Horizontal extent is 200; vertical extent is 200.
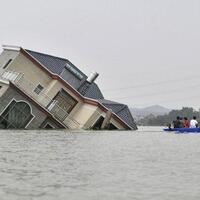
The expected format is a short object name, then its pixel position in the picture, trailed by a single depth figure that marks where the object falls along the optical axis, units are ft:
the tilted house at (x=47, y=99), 178.79
